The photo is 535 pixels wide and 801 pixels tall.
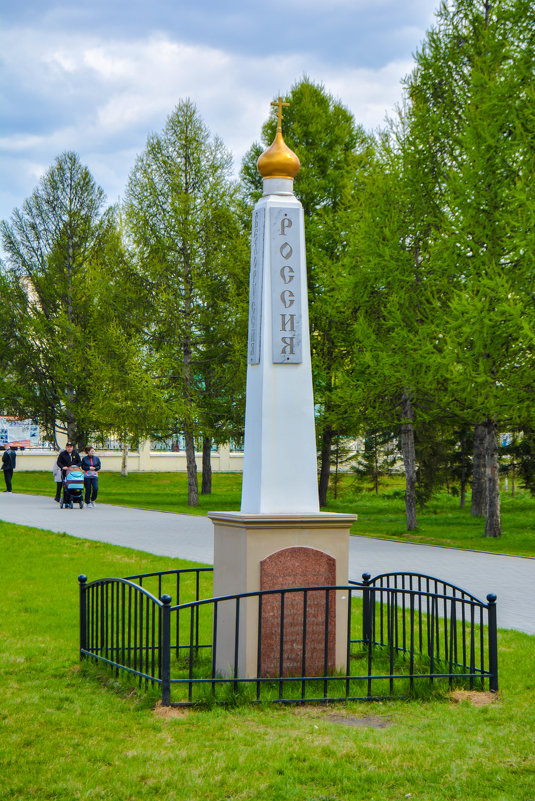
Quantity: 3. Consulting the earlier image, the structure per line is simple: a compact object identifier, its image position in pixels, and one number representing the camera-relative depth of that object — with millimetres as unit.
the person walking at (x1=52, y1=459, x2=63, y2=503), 28234
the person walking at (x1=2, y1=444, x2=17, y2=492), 33875
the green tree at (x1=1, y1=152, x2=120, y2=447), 39344
